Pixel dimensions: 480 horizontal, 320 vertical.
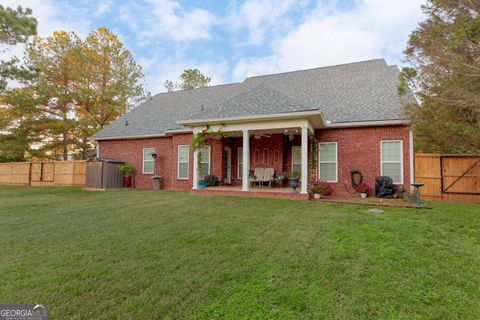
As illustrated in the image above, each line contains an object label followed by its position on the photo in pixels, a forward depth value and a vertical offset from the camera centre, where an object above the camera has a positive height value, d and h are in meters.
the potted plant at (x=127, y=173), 12.63 -0.25
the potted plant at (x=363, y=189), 8.76 -0.66
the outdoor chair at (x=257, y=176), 10.68 -0.28
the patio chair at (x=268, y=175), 10.69 -0.23
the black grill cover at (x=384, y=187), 8.47 -0.56
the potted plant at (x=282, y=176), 10.26 -0.26
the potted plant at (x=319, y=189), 8.44 -0.67
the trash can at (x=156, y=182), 12.23 -0.69
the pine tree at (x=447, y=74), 5.11 +2.44
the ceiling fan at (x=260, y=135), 10.46 +1.60
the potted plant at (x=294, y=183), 8.59 -0.46
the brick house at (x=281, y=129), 8.77 +1.71
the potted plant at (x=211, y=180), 10.86 -0.50
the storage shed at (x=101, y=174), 11.95 -0.31
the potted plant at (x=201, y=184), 9.85 -0.61
